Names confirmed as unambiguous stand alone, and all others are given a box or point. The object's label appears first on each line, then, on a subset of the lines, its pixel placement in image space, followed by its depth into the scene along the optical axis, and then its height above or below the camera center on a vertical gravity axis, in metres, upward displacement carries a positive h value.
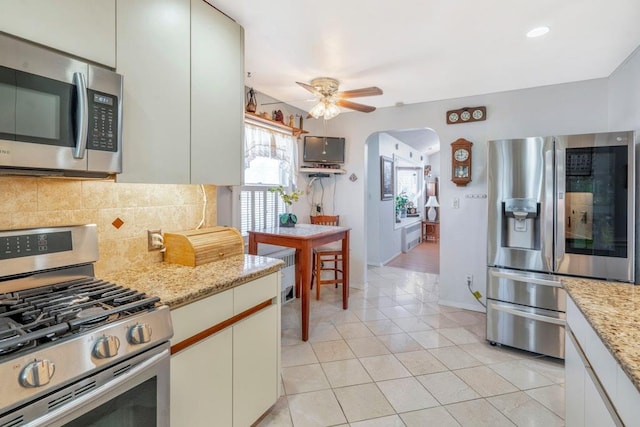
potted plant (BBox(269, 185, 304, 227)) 3.43 -0.06
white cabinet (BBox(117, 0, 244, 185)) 1.41 +0.61
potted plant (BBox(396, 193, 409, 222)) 7.27 +0.14
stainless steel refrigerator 2.32 -0.11
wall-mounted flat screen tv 4.18 +0.82
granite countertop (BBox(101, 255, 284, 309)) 1.32 -0.32
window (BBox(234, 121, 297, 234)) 3.28 +0.44
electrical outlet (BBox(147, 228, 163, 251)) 1.79 -0.17
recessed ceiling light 2.10 +1.21
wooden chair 3.75 -0.48
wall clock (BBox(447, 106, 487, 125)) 3.47 +1.07
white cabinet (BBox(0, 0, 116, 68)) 1.06 +0.68
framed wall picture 5.73 +0.62
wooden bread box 1.75 -0.20
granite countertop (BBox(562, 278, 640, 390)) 0.89 -0.38
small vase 3.57 -0.10
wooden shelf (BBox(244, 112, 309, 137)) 3.04 +0.93
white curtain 3.24 +0.70
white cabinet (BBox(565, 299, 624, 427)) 0.95 -0.60
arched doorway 5.67 +0.30
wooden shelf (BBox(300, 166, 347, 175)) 4.05 +0.53
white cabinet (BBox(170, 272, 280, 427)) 1.32 -0.70
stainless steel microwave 1.02 +0.34
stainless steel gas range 0.79 -0.37
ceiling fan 2.91 +1.04
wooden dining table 2.85 -0.29
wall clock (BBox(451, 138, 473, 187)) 3.54 +0.56
